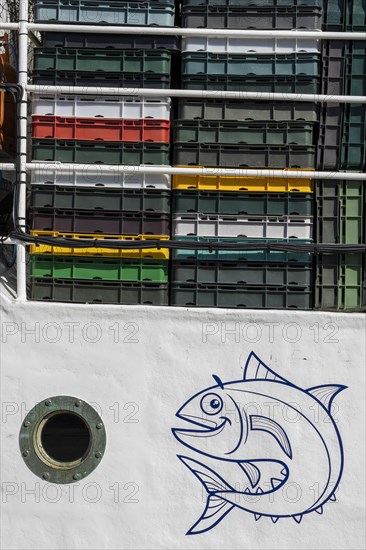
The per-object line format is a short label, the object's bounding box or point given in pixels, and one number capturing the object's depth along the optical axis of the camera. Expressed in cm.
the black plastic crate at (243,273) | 712
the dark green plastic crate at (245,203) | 716
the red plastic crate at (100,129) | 721
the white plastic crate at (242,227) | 716
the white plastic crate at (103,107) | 723
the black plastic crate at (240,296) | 711
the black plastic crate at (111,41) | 730
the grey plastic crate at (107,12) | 725
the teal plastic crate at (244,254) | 711
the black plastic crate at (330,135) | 723
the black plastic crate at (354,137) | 721
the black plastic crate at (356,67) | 724
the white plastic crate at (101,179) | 718
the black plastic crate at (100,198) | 719
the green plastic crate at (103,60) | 725
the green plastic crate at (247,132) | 721
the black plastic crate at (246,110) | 725
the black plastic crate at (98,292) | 714
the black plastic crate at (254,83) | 723
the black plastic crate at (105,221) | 718
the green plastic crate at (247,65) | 721
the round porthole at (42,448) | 670
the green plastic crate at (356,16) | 723
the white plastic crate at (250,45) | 721
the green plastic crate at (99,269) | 715
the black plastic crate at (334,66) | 724
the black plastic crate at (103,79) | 724
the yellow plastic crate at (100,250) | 714
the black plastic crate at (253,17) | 721
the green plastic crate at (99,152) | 721
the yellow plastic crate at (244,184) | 715
